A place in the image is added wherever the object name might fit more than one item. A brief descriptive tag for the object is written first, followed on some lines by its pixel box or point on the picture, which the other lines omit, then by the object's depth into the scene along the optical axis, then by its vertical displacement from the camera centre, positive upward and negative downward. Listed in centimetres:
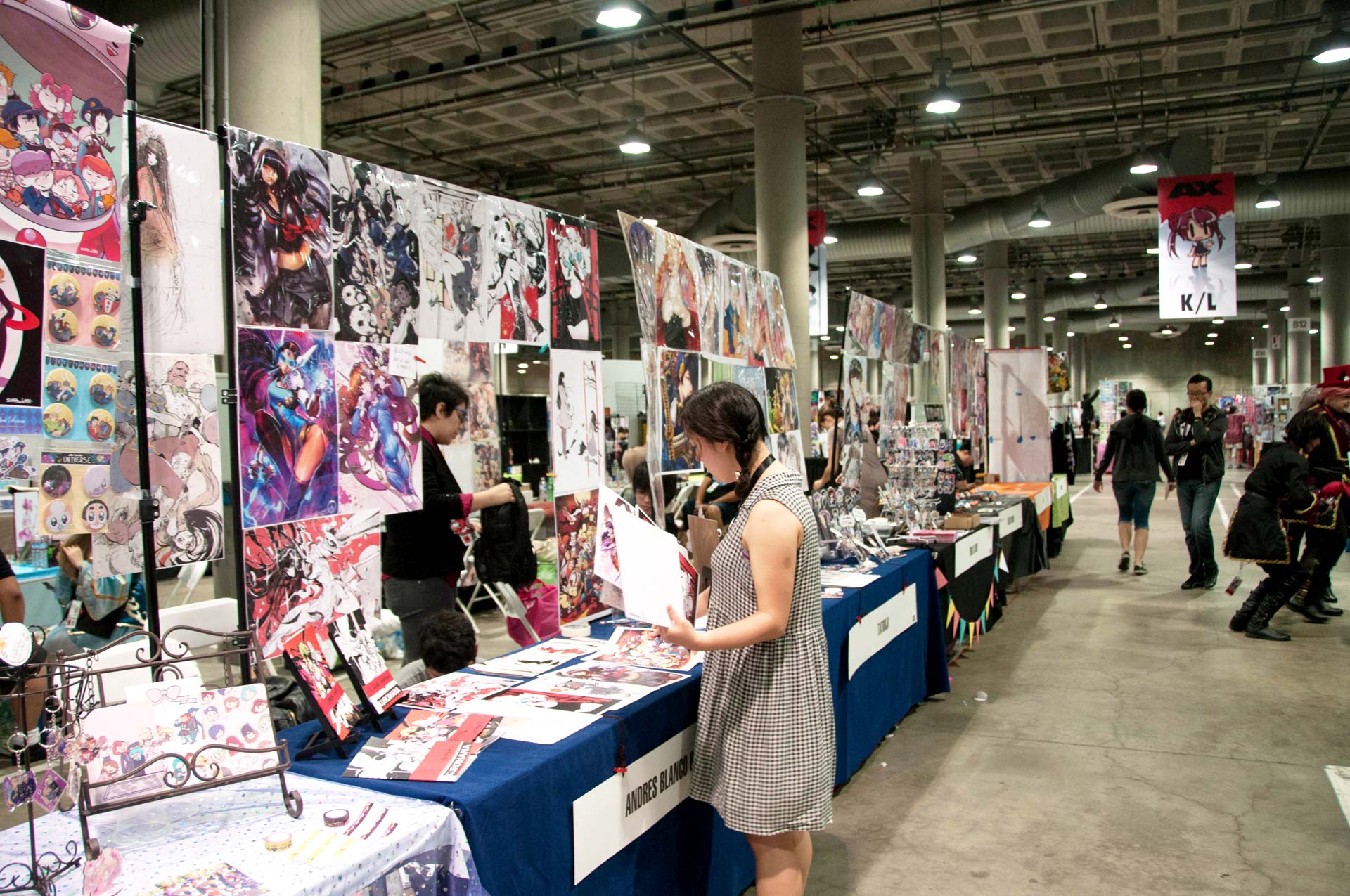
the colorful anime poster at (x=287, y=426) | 221 +4
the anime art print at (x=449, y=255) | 272 +52
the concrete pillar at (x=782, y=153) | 849 +243
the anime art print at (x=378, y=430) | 245 +2
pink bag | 339 -60
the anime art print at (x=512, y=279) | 295 +49
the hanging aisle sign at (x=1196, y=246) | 1095 +197
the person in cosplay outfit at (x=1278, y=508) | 590 -55
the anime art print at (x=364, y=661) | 202 -47
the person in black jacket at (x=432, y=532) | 302 -30
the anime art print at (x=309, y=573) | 224 -32
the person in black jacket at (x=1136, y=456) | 815 -29
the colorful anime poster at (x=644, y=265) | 357 +62
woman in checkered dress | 209 -51
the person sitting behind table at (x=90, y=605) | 424 -72
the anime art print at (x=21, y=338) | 175 +20
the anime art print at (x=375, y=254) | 244 +48
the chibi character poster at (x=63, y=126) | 175 +60
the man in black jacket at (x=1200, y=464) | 750 -34
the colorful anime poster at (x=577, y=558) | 328 -42
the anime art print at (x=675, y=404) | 375 +11
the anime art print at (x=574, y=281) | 327 +53
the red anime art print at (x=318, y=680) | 191 -48
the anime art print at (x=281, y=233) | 219 +48
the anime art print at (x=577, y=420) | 328 +5
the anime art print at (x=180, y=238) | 204 +44
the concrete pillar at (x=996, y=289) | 1903 +264
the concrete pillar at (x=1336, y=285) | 1750 +239
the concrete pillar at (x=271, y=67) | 338 +130
